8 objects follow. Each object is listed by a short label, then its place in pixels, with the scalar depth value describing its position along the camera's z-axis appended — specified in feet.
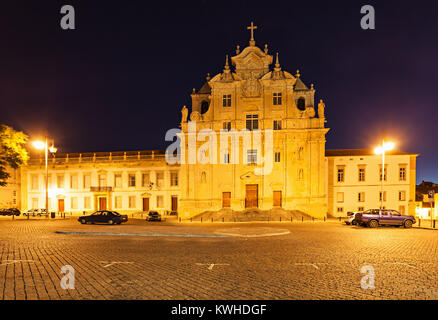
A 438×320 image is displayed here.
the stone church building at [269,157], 114.62
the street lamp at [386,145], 81.94
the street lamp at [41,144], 95.50
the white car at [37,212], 119.70
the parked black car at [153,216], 99.71
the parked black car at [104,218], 84.74
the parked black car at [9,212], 123.60
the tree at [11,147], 96.89
